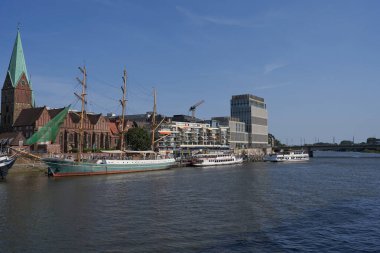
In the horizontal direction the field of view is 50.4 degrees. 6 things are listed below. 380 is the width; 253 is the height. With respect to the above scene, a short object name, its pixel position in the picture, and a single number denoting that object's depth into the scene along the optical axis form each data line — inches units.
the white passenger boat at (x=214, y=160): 5452.8
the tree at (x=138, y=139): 5344.5
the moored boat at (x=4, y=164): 2886.3
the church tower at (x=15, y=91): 5344.5
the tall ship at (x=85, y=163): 3250.5
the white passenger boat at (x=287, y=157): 7050.7
